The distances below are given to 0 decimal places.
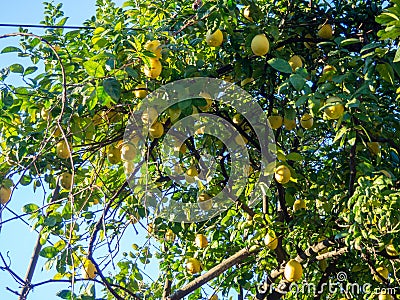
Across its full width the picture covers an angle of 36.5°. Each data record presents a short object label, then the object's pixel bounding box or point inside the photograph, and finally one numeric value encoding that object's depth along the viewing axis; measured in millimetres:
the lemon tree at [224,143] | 2258
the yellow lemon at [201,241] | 3094
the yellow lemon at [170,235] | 3396
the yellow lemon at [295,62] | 2722
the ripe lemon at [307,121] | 2918
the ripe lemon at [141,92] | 2479
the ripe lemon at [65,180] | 2729
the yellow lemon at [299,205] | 2956
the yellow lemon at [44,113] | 2443
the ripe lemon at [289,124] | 2906
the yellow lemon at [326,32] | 2881
